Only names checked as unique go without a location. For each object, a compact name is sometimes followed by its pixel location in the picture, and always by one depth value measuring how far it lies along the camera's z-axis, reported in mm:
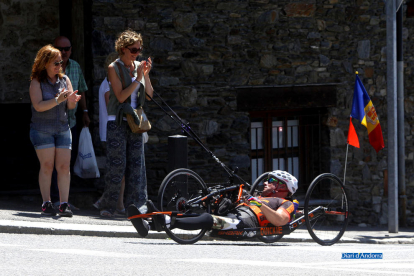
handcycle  13422
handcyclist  13047
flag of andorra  22094
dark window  23391
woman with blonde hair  15820
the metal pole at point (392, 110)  20953
